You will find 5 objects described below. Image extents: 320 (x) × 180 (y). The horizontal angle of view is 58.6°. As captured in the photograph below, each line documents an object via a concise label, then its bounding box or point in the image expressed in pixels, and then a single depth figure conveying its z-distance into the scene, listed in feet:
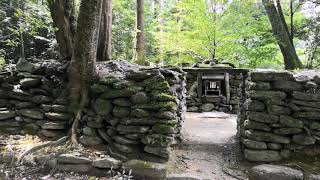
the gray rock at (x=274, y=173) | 13.92
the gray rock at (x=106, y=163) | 14.98
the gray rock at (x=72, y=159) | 15.18
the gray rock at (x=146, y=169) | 14.40
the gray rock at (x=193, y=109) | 38.02
